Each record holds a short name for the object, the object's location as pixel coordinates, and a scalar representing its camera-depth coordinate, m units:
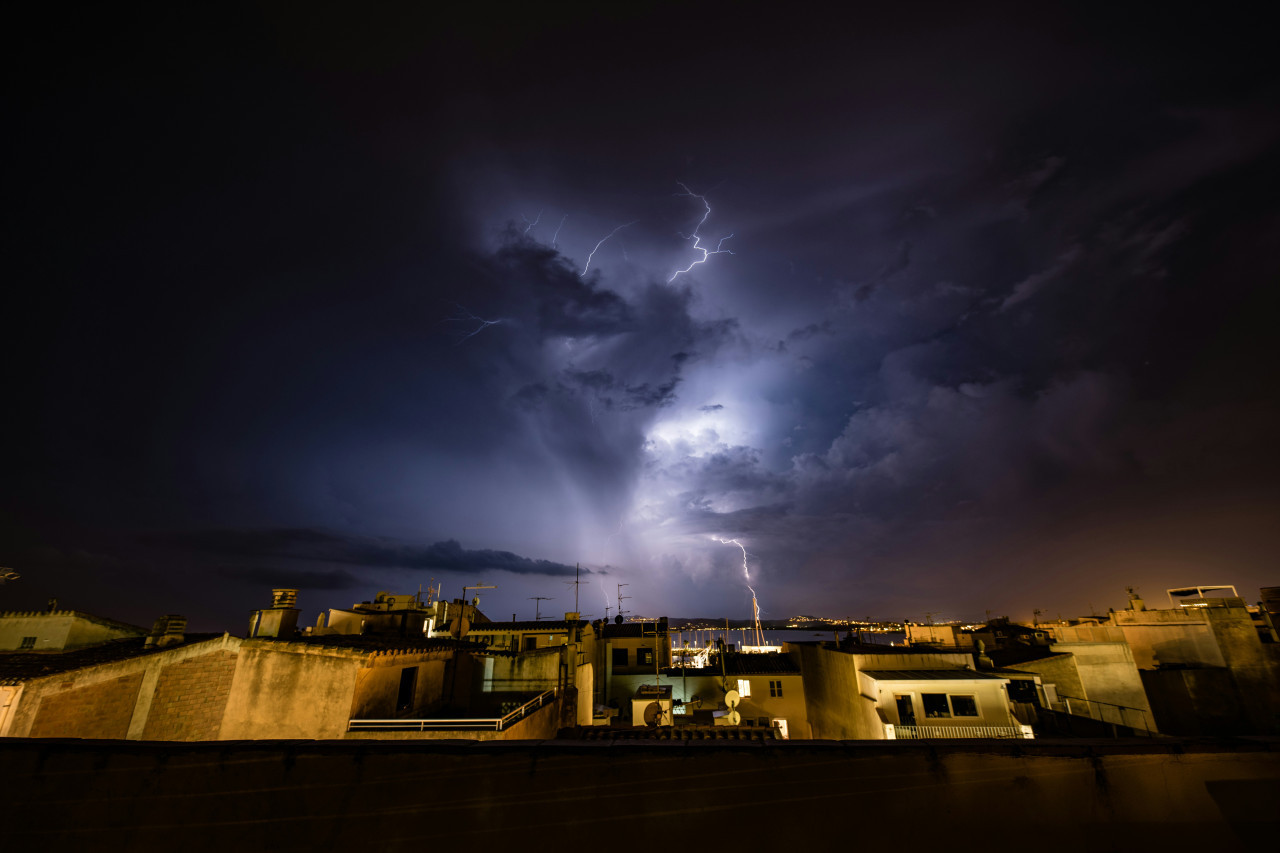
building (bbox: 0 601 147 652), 25.98
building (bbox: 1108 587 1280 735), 27.02
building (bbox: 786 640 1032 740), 19.36
